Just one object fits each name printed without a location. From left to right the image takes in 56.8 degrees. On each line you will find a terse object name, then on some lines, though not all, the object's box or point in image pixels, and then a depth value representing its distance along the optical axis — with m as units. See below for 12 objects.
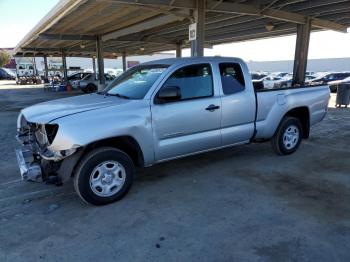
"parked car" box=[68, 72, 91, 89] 27.95
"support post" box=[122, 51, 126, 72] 34.50
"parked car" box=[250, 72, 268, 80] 27.50
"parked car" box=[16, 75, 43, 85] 42.38
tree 69.44
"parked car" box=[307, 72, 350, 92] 24.62
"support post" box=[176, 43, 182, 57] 23.36
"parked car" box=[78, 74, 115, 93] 25.77
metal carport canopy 11.35
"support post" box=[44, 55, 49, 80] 40.54
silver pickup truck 4.06
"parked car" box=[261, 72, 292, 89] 25.21
